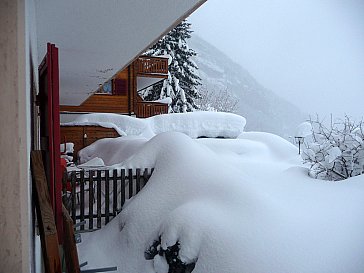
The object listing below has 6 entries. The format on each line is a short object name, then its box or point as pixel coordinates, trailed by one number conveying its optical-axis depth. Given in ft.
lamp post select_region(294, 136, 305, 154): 34.83
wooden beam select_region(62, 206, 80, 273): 7.56
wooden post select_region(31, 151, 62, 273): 6.21
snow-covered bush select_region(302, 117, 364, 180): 20.56
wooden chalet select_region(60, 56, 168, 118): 61.41
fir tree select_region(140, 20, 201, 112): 84.64
